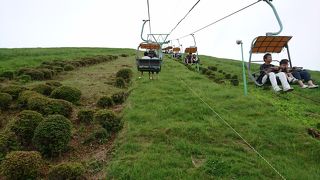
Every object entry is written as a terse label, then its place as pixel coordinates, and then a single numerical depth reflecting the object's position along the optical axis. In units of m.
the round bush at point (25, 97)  10.69
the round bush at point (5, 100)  10.64
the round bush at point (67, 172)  6.11
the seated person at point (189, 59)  23.82
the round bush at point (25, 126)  7.94
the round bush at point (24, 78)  16.28
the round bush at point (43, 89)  12.10
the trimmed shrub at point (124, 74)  17.04
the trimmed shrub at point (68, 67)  20.90
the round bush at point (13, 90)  11.64
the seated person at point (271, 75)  7.84
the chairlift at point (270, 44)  7.66
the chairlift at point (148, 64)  13.59
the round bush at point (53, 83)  13.46
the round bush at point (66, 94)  11.32
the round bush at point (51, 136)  7.36
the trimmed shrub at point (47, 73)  17.65
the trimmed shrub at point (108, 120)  8.60
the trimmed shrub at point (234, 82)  17.20
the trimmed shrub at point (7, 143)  7.27
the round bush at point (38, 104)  9.47
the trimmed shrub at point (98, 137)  8.07
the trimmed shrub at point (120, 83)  15.21
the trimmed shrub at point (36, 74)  17.07
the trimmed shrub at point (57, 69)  19.69
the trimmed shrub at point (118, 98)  11.66
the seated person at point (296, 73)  8.15
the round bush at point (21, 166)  6.17
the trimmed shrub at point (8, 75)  17.27
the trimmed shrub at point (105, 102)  11.10
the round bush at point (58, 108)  9.43
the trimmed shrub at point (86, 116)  9.45
